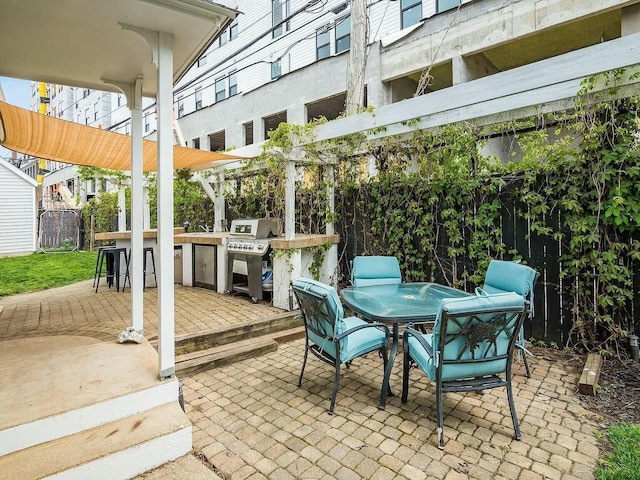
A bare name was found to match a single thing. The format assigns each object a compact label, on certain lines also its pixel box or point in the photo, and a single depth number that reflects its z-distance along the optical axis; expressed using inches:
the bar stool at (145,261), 278.2
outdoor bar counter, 212.7
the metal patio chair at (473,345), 92.4
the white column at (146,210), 320.8
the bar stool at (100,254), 267.1
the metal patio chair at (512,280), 132.5
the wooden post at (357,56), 284.2
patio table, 112.7
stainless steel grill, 225.4
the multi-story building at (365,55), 334.3
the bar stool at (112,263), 263.7
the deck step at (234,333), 158.2
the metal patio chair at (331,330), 110.8
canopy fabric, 150.7
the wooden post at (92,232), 541.7
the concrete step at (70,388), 79.2
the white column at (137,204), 135.9
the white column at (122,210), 308.3
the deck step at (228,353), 143.3
